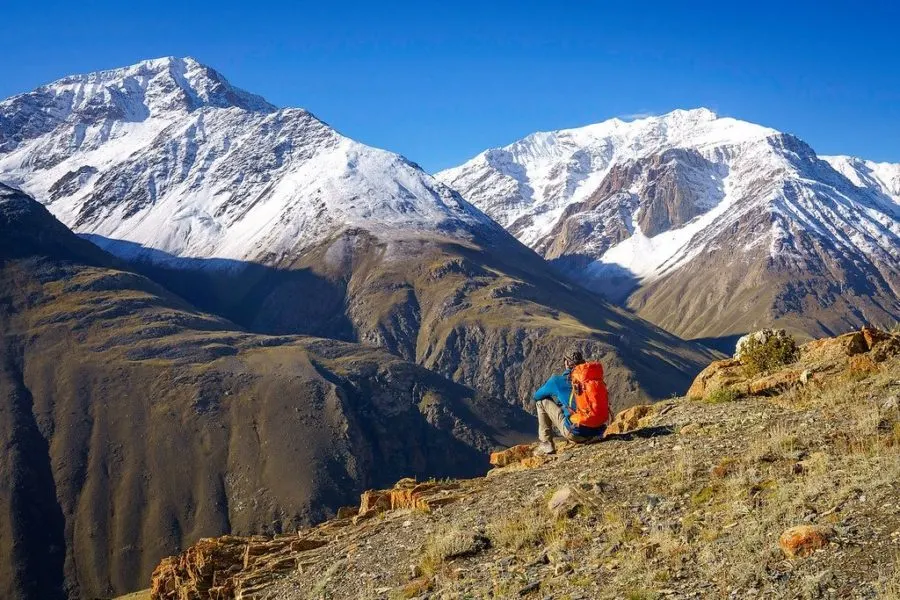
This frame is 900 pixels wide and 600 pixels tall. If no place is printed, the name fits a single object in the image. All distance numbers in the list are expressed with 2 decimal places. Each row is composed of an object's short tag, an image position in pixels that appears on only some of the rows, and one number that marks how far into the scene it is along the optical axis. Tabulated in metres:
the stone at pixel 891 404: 15.06
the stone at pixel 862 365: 18.69
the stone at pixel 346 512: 20.28
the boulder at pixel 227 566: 15.91
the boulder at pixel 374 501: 18.78
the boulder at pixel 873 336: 20.22
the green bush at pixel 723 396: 19.98
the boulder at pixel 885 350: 19.30
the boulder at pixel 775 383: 19.53
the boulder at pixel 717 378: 22.03
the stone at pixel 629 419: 21.44
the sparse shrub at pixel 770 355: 22.59
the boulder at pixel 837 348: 20.20
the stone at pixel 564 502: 13.58
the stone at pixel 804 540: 10.33
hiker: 17.86
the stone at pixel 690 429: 17.56
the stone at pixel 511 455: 20.52
